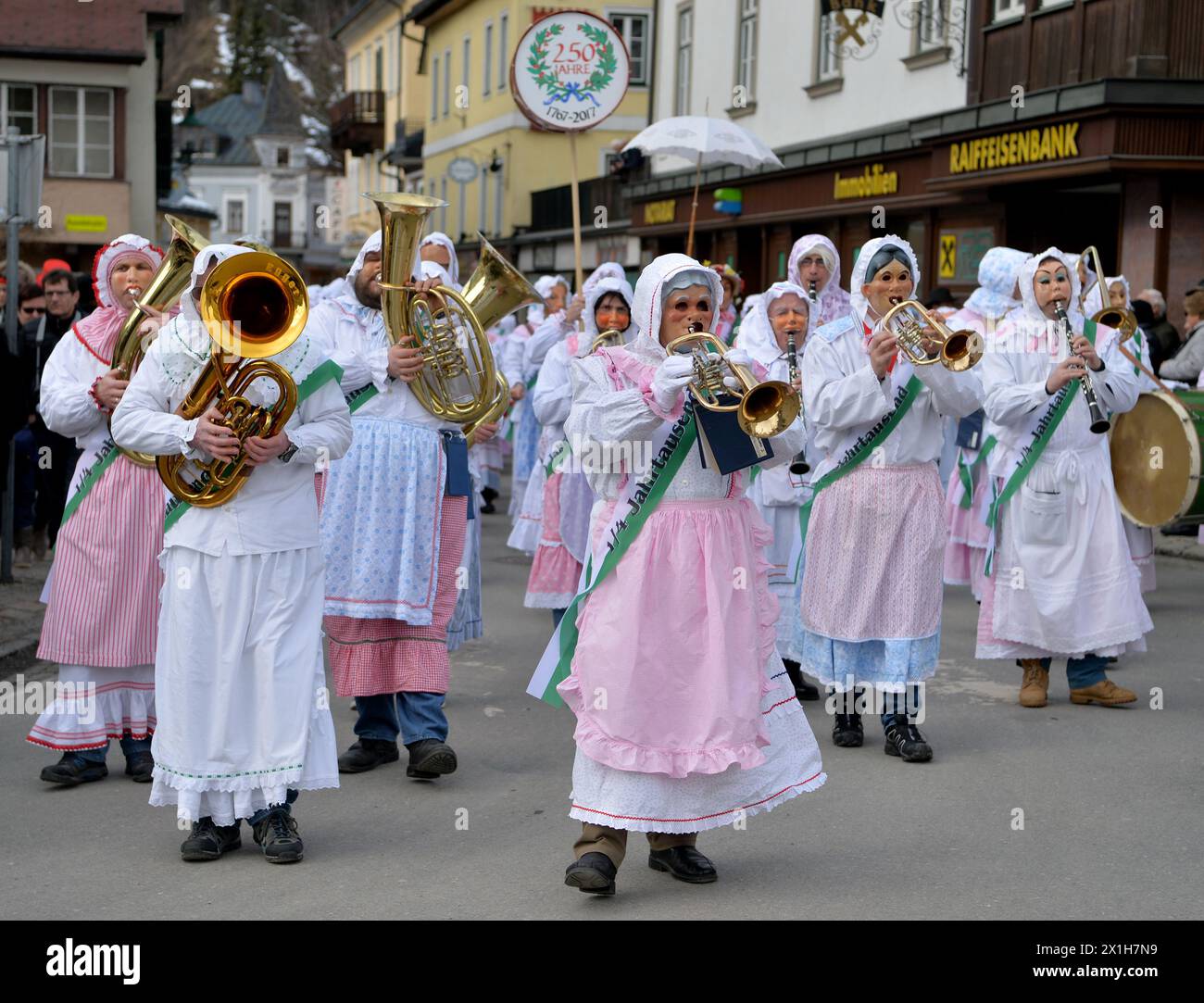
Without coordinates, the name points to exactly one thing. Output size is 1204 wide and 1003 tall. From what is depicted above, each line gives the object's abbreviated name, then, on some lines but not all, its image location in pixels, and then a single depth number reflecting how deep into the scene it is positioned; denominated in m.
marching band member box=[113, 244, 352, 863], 5.87
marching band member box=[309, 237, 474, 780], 7.27
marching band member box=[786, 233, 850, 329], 9.33
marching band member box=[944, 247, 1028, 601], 11.15
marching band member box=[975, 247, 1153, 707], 8.62
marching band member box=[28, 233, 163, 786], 7.00
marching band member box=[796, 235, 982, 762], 7.59
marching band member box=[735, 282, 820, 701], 8.88
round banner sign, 11.25
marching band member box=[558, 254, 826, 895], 5.60
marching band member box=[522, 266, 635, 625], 9.98
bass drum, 9.66
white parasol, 15.43
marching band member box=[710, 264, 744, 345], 11.20
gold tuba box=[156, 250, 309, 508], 5.70
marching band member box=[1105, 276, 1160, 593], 10.62
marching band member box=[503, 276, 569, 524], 14.95
